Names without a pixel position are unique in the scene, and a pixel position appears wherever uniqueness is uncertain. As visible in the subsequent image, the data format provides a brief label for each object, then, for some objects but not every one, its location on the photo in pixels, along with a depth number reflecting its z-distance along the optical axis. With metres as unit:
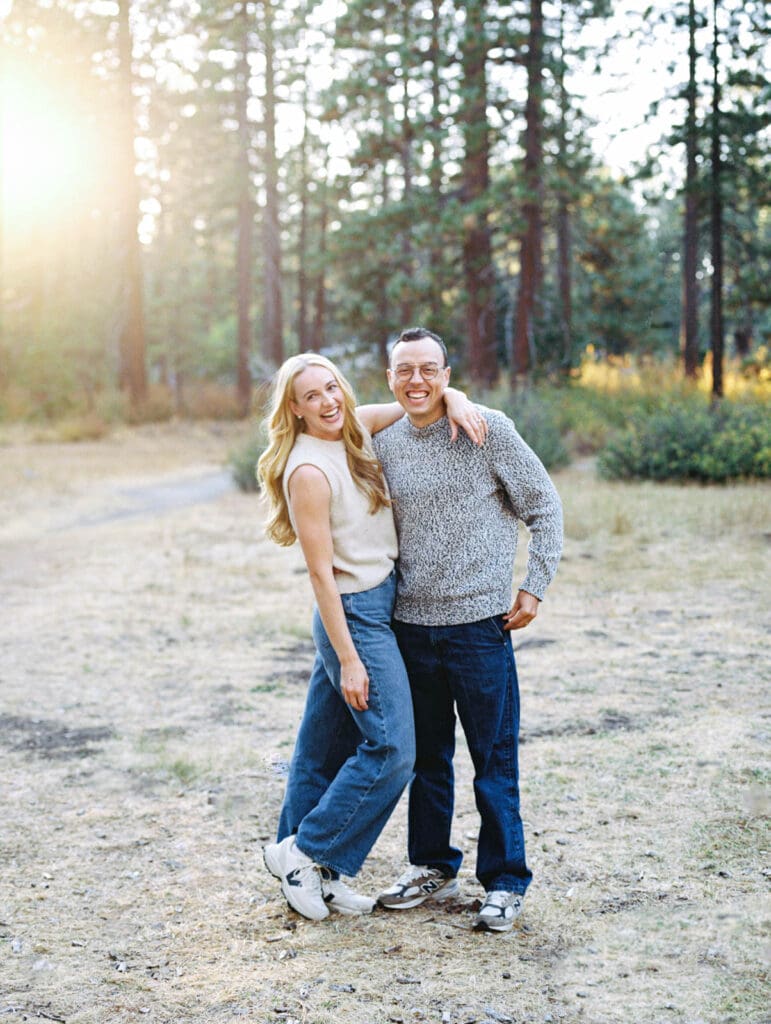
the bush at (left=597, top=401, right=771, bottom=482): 13.36
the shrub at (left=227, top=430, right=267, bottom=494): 15.09
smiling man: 3.37
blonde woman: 3.28
